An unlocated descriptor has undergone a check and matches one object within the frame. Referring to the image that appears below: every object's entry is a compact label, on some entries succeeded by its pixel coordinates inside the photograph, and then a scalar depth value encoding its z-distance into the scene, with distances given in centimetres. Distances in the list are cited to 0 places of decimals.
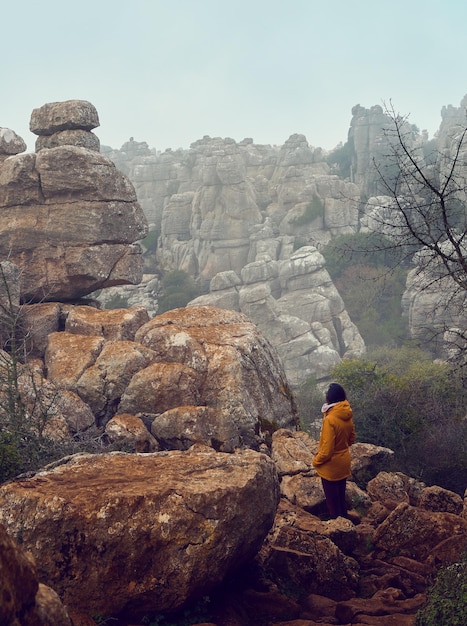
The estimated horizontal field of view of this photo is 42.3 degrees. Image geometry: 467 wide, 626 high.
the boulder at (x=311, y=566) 656
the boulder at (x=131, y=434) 1026
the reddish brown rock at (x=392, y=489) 963
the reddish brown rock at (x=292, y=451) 970
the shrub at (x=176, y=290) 5588
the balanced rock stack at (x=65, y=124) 1661
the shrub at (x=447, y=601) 527
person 778
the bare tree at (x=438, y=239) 730
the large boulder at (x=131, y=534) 534
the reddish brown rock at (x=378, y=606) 586
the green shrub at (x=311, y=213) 6800
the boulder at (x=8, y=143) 1680
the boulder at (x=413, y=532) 756
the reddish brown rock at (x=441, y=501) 896
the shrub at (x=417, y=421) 1399
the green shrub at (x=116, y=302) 5187
